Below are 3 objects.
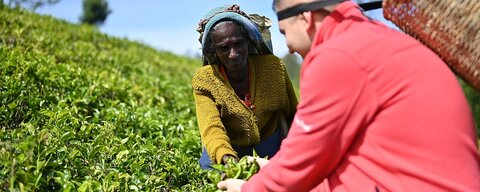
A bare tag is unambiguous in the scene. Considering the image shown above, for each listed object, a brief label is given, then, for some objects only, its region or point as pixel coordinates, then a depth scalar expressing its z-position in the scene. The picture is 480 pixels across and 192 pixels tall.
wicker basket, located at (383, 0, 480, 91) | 2.10
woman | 3.32
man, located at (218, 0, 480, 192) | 1.96
